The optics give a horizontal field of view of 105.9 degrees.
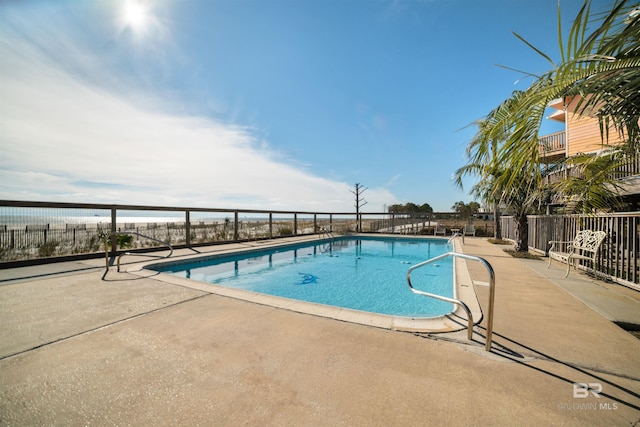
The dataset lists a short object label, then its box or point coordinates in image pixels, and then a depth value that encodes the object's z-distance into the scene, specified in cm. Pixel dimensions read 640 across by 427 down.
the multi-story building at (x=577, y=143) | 732
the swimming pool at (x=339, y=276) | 484
